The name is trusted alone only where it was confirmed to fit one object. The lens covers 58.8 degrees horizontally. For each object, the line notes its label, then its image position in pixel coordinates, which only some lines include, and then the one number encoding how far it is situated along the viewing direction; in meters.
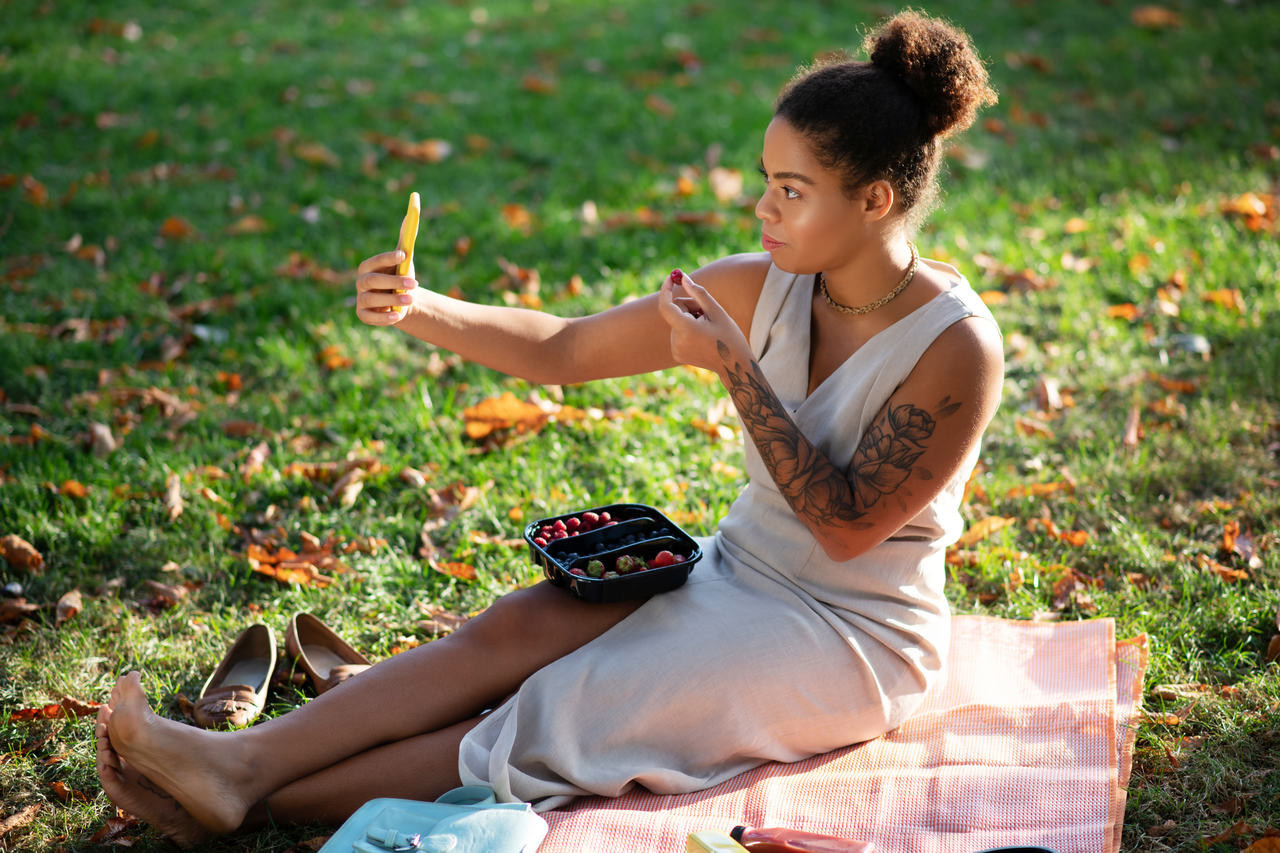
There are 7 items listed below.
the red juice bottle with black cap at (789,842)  2.32
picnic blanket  2.50
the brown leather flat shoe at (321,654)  3.15
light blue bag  2.34
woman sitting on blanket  2.57
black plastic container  2.75
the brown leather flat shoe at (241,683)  3.01
